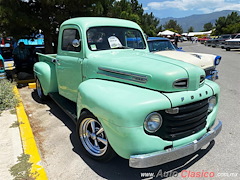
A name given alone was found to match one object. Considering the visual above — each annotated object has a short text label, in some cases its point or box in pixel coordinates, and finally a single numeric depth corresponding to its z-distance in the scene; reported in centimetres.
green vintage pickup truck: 231
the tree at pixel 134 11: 875
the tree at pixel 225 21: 5869
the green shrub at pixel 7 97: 507
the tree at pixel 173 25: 10056
